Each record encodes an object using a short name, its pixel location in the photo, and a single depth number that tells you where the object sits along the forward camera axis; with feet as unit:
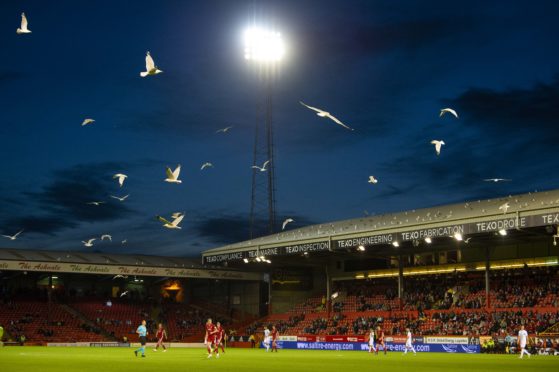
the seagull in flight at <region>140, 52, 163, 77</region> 68.59
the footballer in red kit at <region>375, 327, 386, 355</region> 141.51
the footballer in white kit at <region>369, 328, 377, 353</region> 143.15
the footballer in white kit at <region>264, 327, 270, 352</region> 166.04
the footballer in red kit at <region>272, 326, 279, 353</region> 159.74
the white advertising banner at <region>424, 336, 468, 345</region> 156.25
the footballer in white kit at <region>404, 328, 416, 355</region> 140.05
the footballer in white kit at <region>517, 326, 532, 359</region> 123.54
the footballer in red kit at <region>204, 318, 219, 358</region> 119.83
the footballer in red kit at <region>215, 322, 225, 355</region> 121.63
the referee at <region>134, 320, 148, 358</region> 117.80
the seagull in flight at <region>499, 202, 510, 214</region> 150.41
